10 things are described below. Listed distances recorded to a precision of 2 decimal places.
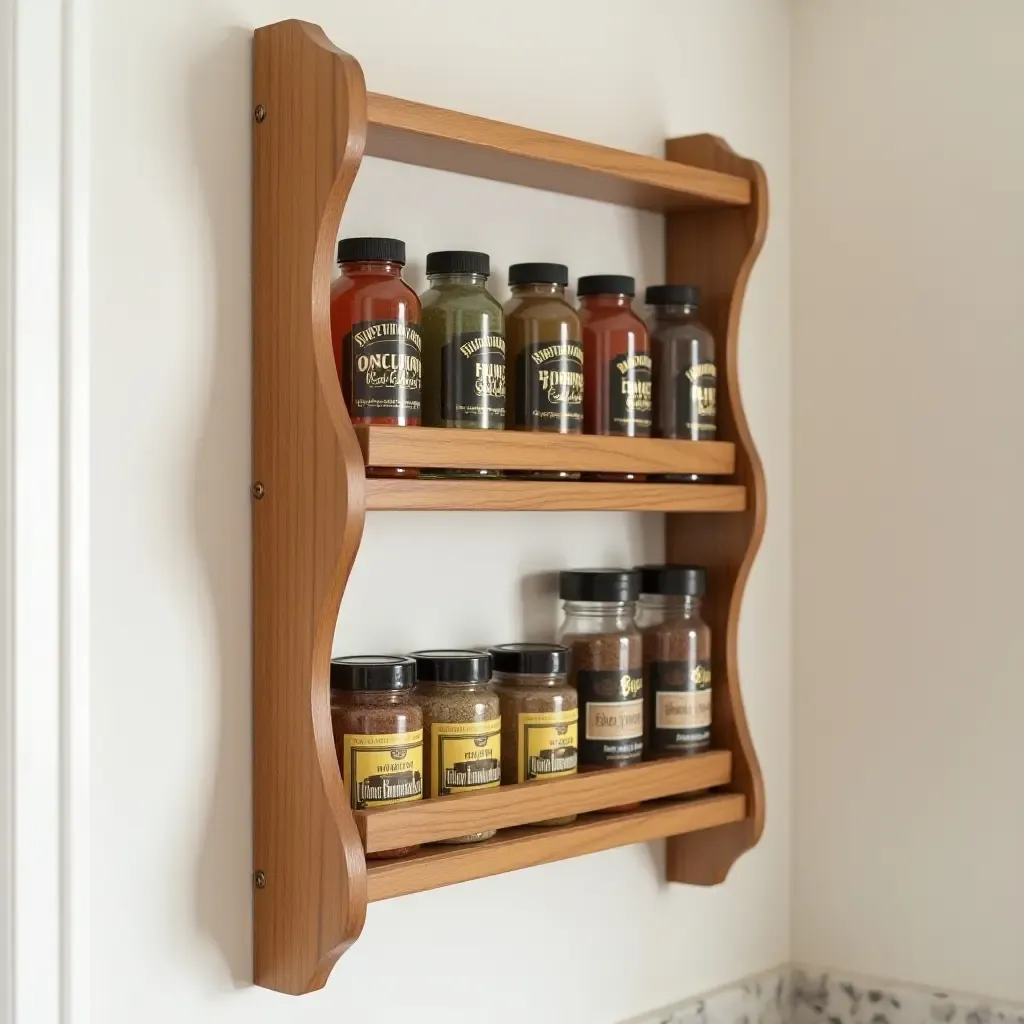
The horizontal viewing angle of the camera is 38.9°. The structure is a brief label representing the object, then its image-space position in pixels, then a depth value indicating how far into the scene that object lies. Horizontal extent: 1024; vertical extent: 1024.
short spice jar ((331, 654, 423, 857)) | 1.21
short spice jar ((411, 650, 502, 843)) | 1.28
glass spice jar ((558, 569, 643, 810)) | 1.45
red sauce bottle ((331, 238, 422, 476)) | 1.22
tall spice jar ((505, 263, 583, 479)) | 1.37
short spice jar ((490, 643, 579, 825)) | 1.36
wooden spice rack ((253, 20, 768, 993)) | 1.16
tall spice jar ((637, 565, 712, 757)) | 1.54
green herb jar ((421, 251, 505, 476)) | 1.29
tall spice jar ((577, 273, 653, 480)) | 1.46
